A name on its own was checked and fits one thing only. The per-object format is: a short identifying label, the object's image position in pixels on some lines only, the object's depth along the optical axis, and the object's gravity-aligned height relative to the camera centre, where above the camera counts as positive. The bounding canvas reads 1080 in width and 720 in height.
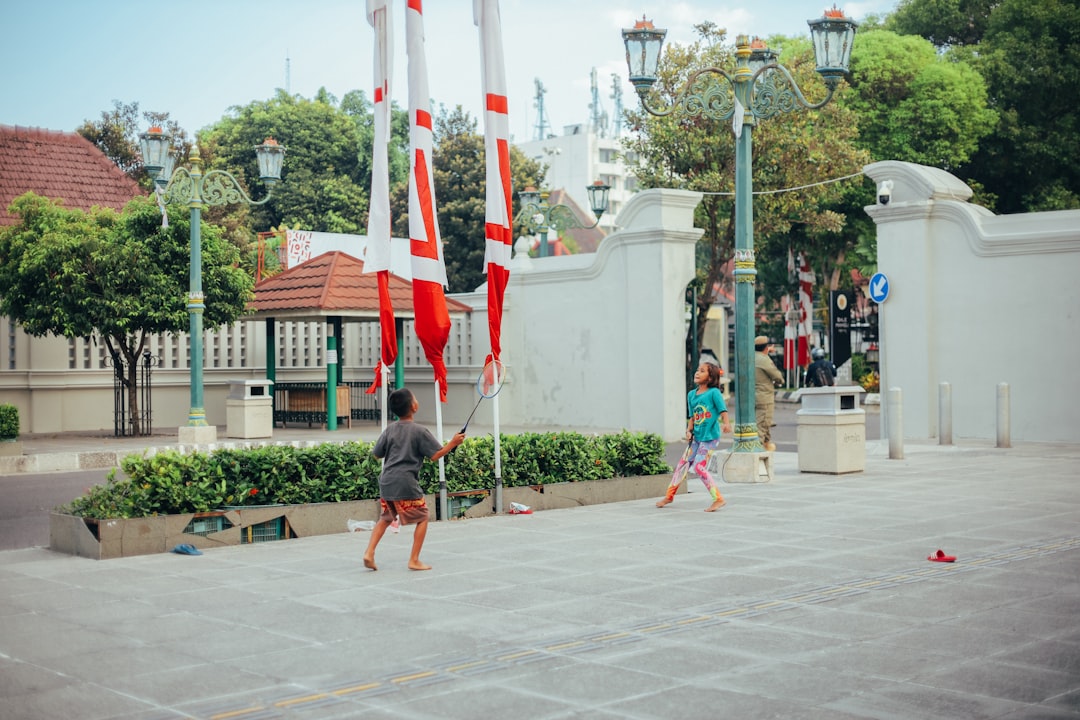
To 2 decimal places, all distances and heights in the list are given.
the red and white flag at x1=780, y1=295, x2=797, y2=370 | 49.16 +1.57
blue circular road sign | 22.91 +1.71
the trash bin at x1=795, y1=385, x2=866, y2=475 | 16.62 -0.74
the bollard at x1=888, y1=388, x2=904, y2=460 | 18.78 -0.80
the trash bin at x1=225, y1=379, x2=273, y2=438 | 24.52 -0.42
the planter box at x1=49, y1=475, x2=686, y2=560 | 10.30 -1.25
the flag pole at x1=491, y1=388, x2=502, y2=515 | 12.71 -0.96
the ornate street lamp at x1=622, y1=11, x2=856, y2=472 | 16.27 +3.92
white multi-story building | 97.38 +18.18
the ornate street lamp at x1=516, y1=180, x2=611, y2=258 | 32.16 +4.68
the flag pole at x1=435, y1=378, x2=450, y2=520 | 12.22 -1.10
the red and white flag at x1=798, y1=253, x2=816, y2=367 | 46.16 +3.04
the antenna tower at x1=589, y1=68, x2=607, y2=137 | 109.75 +24.69
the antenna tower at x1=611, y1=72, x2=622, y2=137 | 112.91 +27.42
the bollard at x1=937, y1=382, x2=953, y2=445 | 20.91 -0.67
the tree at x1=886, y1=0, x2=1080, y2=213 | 42.28 +9.71
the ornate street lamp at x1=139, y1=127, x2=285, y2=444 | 21.27 +3.60
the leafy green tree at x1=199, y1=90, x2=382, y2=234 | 54.66 +10.69
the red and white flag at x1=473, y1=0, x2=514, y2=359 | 12.40 +2.38
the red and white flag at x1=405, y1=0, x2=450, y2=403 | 11.52 +1.56
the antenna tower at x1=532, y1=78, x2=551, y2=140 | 111.75 +25.45
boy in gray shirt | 9.44 -0.64
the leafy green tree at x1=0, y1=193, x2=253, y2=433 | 22.55 +2.25
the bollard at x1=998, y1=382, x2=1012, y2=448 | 20.50 -0.77
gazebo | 26.33 +1.75
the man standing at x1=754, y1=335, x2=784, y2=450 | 18.11 -0.11
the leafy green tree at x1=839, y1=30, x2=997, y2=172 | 41.91 +9.55
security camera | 23.30 +3.57
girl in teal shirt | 13.03 -0.46
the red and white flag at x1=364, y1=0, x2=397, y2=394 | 12.02 +2.02
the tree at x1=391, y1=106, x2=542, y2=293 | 51.93 +8.00
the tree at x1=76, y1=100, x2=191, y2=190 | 45.72 +9.64
